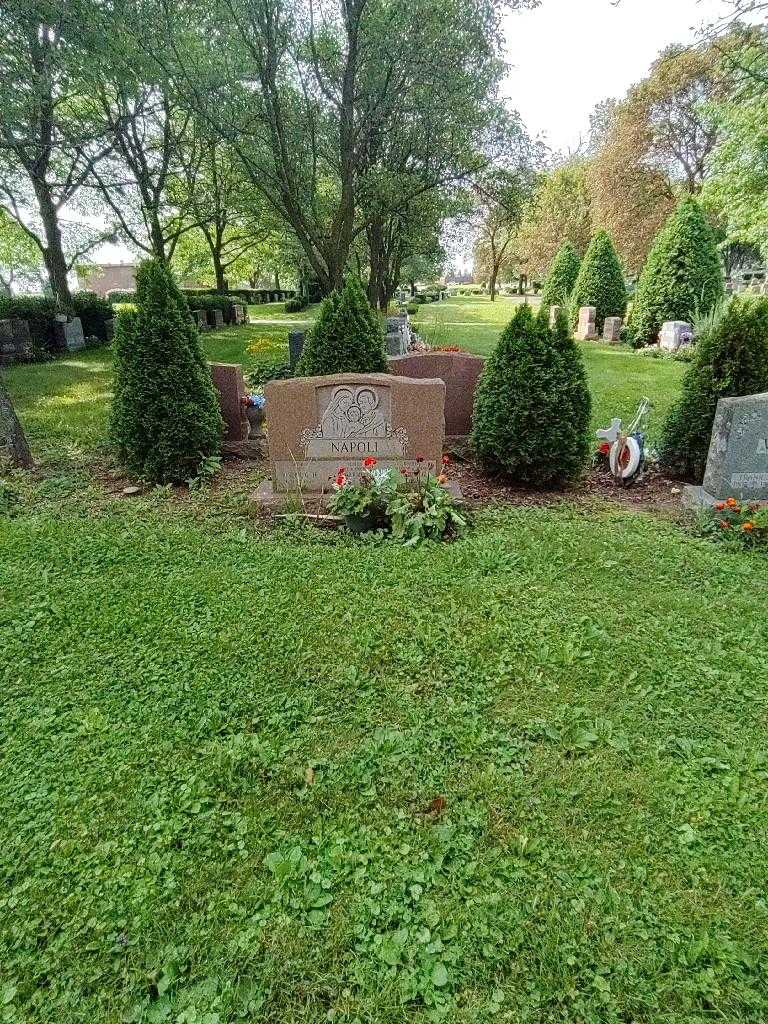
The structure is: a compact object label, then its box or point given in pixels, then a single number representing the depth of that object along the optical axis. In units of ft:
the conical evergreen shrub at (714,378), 16.63
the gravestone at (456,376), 22.35
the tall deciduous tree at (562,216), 113.19
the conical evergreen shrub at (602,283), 57.00
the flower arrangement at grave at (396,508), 14.19
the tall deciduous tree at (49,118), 30.07
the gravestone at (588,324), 56.90
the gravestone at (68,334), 48.29
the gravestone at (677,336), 44.98
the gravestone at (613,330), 53.79
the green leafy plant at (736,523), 13.73
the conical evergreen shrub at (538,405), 17.03
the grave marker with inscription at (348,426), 16.14
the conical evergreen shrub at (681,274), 47.34
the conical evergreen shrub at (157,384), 17.78
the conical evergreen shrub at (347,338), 23.20
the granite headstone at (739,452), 14.84
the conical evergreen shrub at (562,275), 65.31
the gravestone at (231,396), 21.97
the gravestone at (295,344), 34.01
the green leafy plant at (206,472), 18.32
